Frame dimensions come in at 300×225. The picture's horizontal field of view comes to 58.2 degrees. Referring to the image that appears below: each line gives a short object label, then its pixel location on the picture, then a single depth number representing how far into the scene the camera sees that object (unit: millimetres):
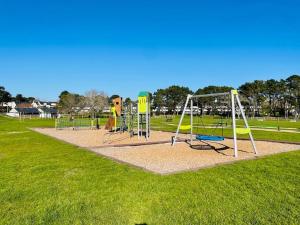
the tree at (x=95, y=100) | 80375
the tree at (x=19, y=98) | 155250
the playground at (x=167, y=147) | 8922
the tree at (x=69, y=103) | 82725
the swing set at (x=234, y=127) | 10219
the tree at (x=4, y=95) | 108500
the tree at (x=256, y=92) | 78250
